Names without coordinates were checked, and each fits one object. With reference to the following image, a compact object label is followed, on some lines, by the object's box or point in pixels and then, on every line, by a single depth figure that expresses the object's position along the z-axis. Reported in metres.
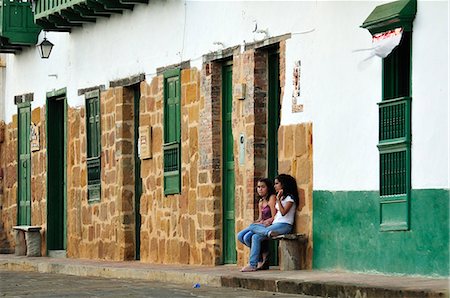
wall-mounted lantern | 26.83
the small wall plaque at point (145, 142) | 22.73
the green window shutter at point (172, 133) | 21.56
